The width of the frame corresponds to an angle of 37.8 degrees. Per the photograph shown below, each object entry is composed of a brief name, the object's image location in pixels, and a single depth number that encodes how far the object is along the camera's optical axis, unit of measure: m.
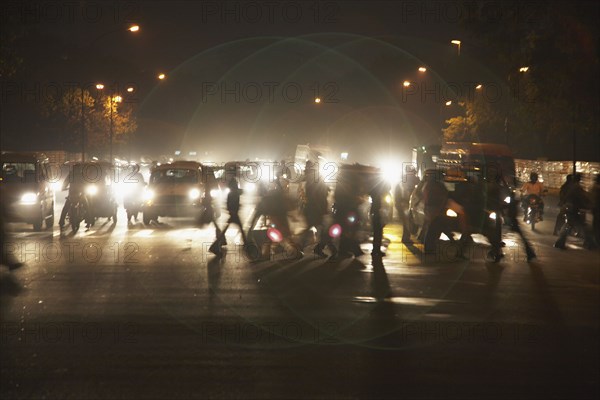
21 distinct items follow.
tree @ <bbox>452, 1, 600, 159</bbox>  29.55
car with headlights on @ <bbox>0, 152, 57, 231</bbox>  23.70
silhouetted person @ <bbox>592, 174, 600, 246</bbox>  20.09
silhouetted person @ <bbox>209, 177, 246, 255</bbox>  18.41
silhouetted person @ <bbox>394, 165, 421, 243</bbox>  22.56
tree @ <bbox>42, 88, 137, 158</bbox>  55.31
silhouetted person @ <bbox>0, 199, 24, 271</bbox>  15.36
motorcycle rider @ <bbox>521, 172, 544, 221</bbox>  27.56
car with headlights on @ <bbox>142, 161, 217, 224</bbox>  27.34
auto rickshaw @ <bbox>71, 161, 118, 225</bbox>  25.61
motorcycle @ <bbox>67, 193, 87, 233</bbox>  24.38
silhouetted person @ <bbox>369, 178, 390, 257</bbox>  18.34
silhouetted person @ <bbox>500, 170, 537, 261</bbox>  18.17
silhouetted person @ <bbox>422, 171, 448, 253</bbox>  18.69
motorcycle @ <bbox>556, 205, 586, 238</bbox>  21.22
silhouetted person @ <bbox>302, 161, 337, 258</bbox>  19.58
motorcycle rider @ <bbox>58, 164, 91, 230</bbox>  24.30
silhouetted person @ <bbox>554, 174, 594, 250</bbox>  21.19
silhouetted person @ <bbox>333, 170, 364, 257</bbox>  18.42
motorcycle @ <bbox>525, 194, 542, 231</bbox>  27.45
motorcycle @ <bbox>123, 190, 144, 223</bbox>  27.47
